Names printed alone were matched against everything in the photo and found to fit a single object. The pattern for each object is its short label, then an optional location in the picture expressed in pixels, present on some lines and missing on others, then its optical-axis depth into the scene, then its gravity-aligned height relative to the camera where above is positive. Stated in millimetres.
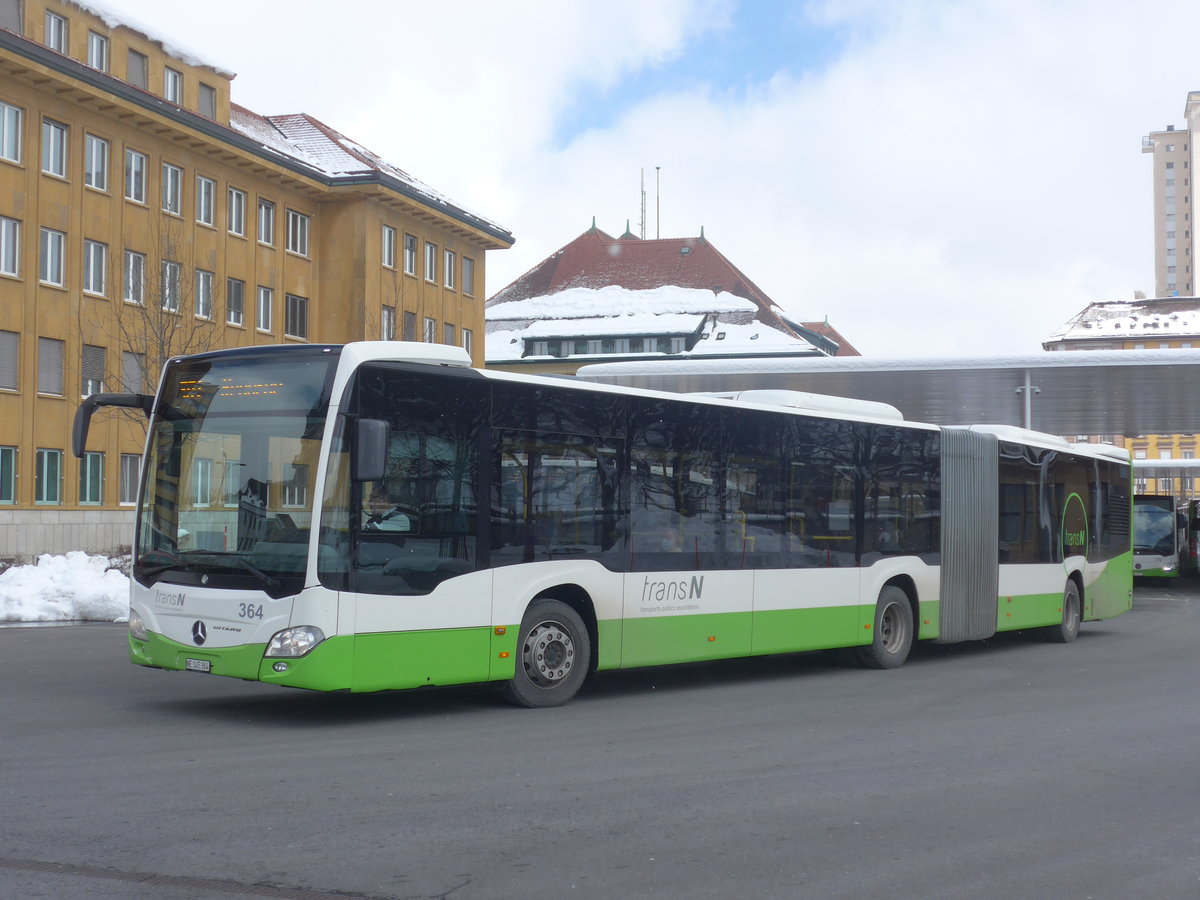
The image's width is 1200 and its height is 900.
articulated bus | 10125 -131
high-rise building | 161625 +34290
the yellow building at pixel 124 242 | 37438 +7902
